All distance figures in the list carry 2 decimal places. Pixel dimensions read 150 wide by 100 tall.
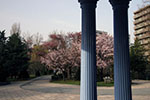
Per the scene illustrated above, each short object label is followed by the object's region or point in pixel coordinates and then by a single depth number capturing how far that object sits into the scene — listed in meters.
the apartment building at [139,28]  59.89
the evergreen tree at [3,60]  20.64
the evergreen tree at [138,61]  24.00
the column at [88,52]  3.66
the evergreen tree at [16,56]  23.50
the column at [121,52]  3.66
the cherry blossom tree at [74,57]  22.14
